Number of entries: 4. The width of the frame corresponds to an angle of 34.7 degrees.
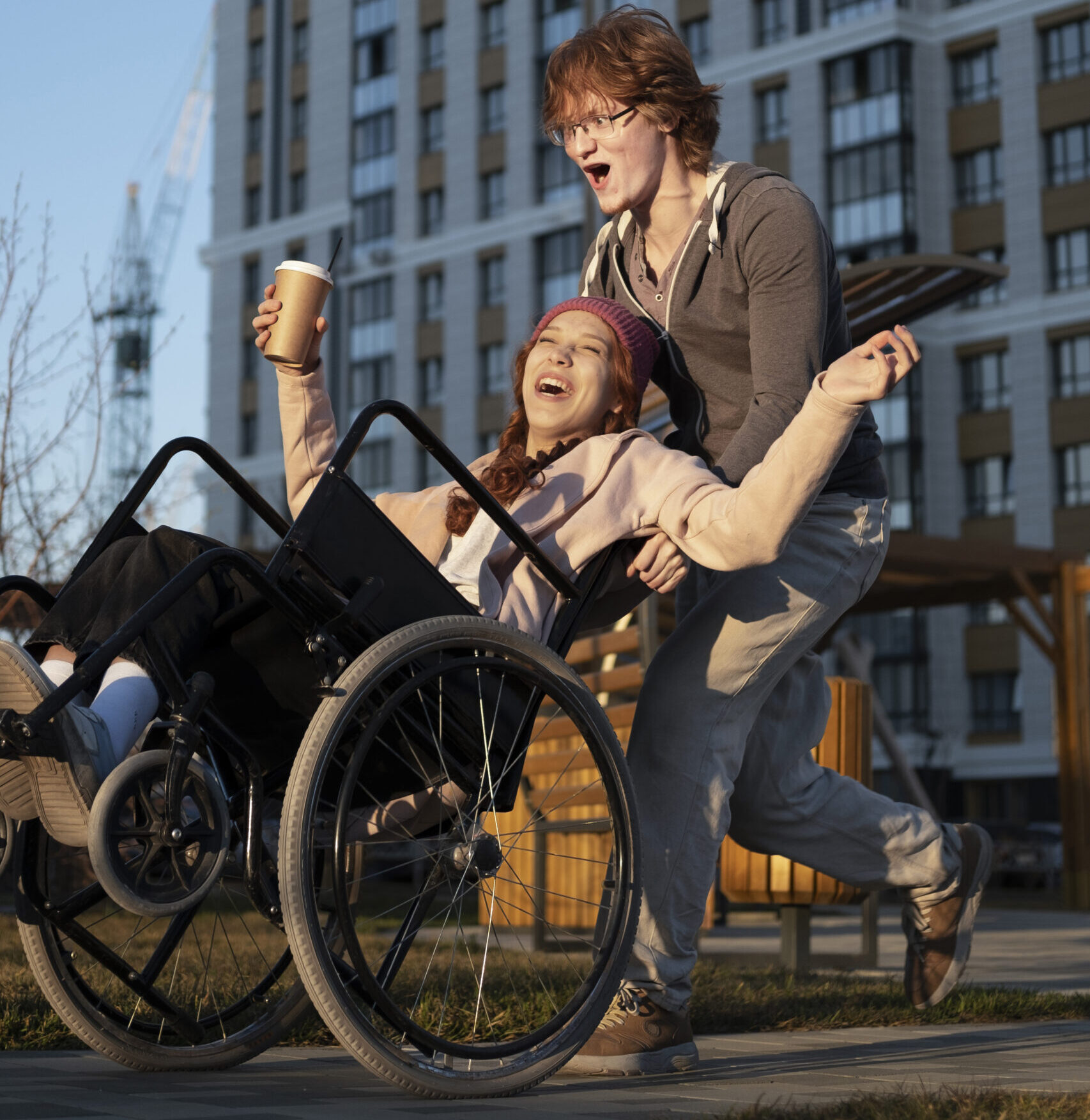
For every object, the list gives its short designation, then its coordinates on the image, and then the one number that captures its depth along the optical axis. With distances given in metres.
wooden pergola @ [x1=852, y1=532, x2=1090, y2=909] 18.11
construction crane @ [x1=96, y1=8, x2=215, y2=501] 84.69
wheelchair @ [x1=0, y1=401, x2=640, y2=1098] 2.96
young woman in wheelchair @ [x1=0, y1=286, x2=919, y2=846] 3.05
